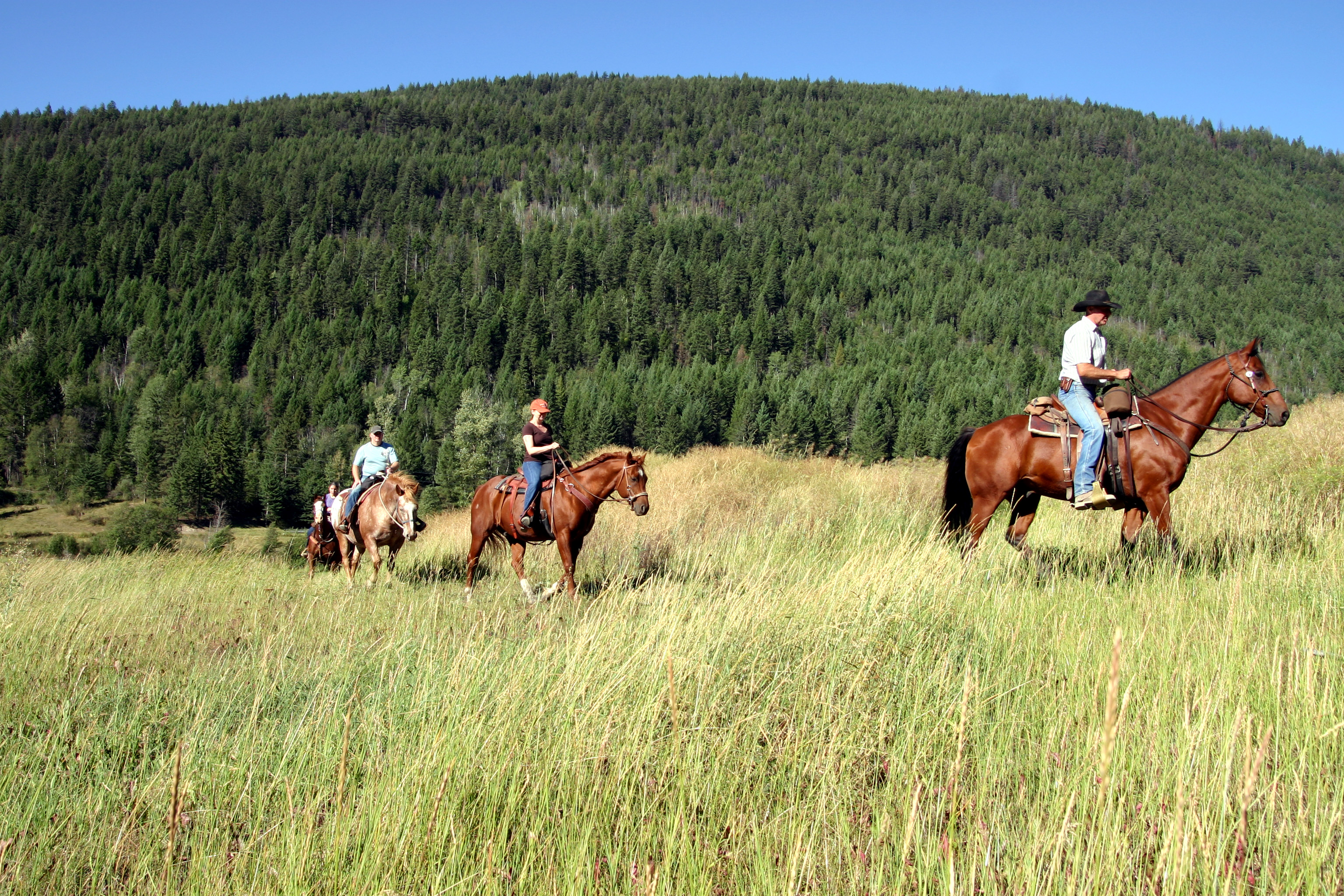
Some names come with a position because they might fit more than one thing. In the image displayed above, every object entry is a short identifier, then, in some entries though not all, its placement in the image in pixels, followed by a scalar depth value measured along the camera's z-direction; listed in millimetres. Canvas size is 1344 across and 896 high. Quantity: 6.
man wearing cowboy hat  7660
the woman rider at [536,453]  9250
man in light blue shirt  11938
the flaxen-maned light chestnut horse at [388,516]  11109
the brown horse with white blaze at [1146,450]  7586
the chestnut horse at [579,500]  8914
